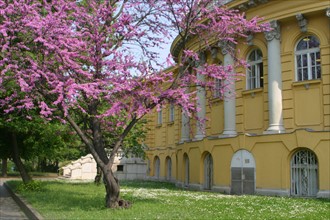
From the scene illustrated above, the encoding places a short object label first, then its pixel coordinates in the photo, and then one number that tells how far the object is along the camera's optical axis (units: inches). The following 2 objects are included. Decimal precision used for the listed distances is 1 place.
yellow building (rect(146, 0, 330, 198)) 712.4
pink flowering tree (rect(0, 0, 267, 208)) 452.8
